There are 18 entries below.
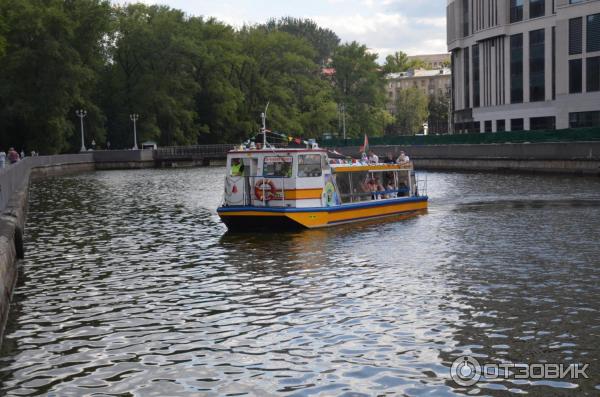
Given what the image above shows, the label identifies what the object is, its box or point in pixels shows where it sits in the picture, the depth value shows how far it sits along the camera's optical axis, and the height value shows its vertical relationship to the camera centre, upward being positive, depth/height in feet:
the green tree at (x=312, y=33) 558.15 +78.55
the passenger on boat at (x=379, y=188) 112.16 -6.56
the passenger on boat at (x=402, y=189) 118.01 -7.16
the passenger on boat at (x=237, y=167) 96.58 -2.55
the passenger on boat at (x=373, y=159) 114.62 -2.53
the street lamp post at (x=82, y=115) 322.30 +15.33
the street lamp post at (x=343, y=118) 431.02 +13.64
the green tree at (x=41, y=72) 289.94 +30.46
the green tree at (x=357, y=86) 458.09 +32.98
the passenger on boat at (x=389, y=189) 113.47 -6.90
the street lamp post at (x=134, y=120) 348.38 +13.17
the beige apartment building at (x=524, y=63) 273.13 +28.52
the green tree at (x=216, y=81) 379.14 +32.70
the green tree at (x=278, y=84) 402.93 +31.61
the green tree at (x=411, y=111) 599.98 +22.23
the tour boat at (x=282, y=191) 92.79 -5.51
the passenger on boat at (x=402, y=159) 122.93 -2.85
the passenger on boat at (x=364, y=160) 111.93 -2.53
